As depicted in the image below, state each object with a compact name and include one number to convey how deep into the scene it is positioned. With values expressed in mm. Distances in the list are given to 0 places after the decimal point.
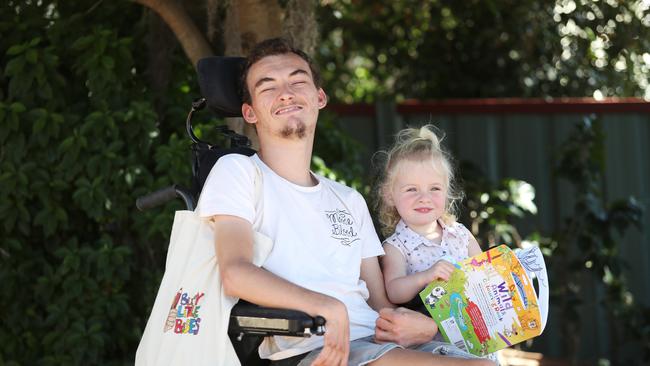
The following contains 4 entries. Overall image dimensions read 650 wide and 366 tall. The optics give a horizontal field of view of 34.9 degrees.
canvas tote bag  2846
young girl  3363
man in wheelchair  2787
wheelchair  3006
